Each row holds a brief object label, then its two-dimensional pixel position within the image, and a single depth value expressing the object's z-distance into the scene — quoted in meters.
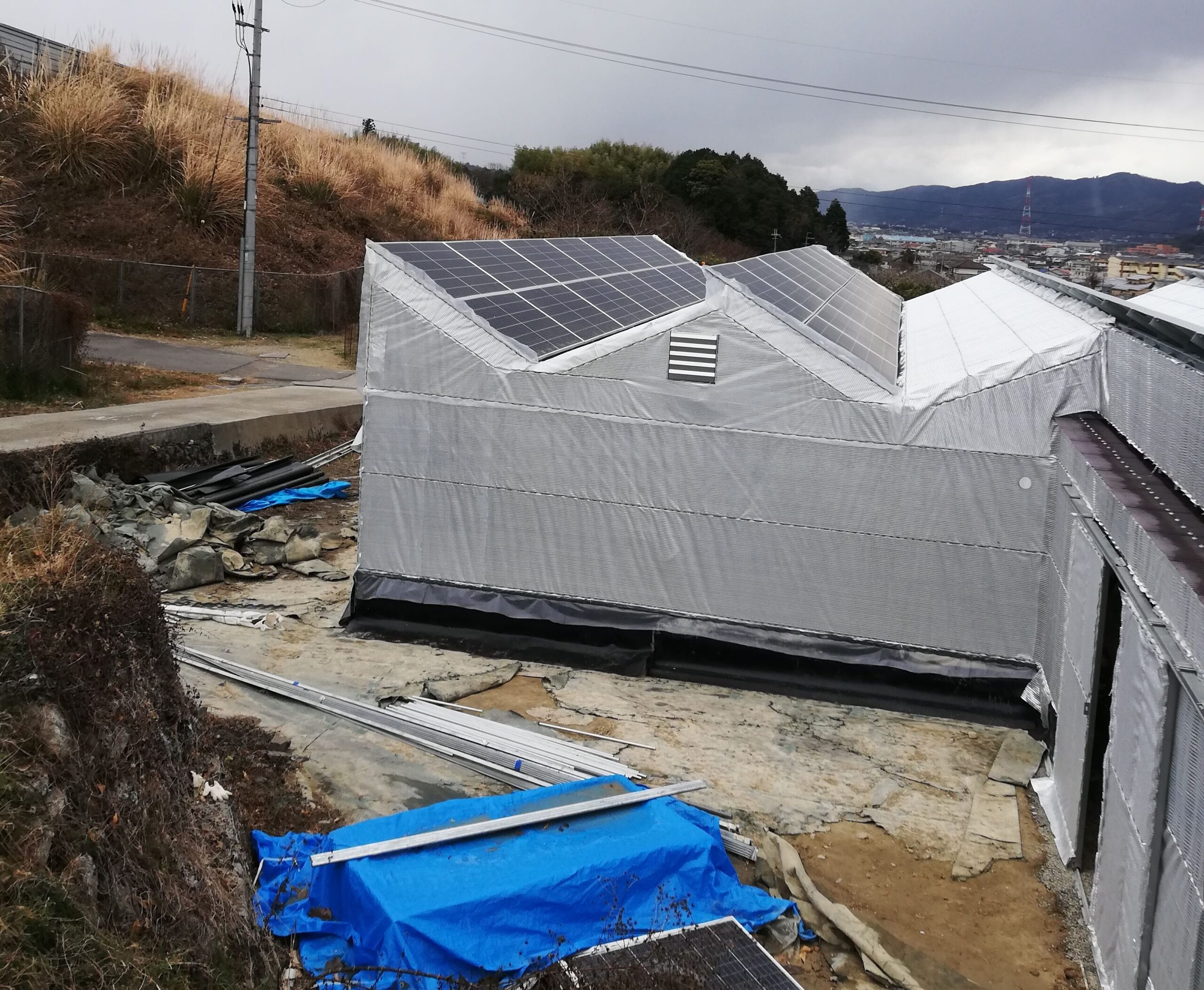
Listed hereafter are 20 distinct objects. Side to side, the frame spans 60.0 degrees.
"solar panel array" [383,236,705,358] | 10.80
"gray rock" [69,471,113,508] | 12.17
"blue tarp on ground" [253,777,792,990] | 5.36
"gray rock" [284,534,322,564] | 12.56
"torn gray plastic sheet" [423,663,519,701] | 9.37
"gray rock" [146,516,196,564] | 11.74
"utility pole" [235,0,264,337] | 24.86
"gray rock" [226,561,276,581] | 11.98
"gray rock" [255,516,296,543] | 12.65
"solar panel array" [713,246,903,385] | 10.63
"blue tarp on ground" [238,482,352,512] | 14.44
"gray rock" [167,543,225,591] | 11.49
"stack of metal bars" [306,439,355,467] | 16.45
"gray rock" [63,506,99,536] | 10.04
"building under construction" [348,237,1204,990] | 9.36
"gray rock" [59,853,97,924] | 4.53
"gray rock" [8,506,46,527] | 11.05
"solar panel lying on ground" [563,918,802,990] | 5.08
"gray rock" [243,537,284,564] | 12.42
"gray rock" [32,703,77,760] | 5.26
